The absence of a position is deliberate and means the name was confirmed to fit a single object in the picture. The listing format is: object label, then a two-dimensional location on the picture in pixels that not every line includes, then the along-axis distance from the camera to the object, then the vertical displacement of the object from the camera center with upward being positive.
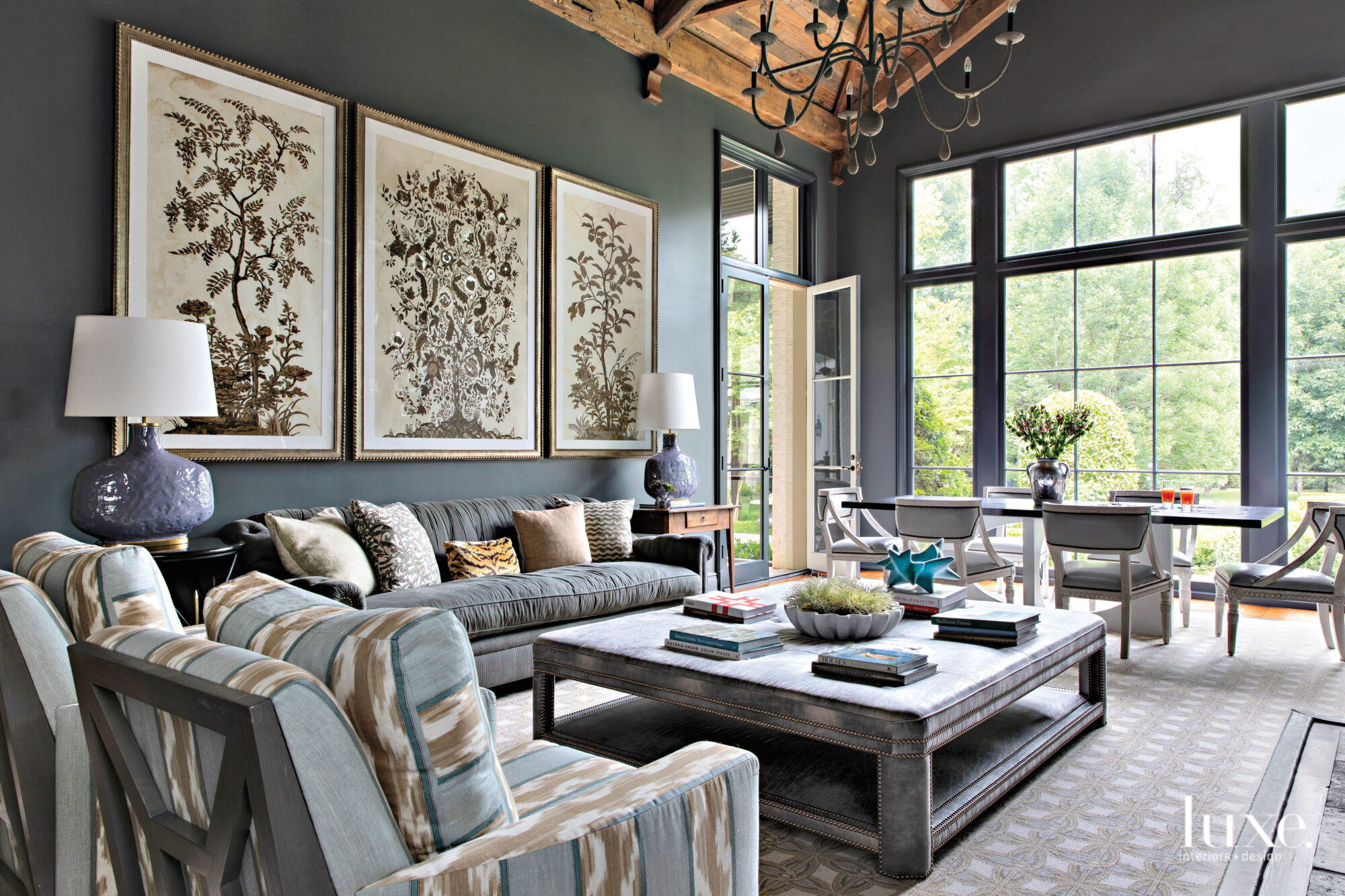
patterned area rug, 2.02 -1.02
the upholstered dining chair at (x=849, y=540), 5.31 -0.59
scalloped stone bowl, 2.56 -0.53
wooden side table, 5.00 -0.43
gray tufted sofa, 3.30 -0.60
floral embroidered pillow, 3.50 -0.41
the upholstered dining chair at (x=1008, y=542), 5.27 -0.59
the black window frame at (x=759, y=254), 6.17 +1.60
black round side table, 2.66 -0.40
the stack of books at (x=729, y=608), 2.90 -0.55
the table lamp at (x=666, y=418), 5.13 +0.19
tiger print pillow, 3.87 -0.51
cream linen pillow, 3.27 -0.40
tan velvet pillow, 4.21 -0.46
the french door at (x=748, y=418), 6.40 +0.24
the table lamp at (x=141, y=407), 2.68 +0.13
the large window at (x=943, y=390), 6.97 +0.50
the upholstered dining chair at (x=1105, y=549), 3.95 -0.48
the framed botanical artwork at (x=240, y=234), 3.24 +0.88
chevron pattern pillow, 4.51 -0.44
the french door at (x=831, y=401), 6.99 +0.40
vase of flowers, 4.73 +0.06
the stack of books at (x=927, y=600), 2.99 -0.54
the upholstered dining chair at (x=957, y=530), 4.48 -0.43
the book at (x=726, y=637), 2.42 -0.55
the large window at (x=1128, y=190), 5.92 +1.93
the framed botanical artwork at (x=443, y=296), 4.02 +0.78
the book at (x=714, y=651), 2.40 -0.58
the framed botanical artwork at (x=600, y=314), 4.96 +0.83
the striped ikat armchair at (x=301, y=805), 0.89 -0.43
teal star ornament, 3.24 -0.45
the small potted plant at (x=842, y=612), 2.57 -0.50
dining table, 4.09 -0.35
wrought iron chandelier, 3.06 +1.48
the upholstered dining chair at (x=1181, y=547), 4.82 -0.59
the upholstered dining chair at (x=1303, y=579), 3.95 -0.63
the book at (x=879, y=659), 2.15 -0.54
